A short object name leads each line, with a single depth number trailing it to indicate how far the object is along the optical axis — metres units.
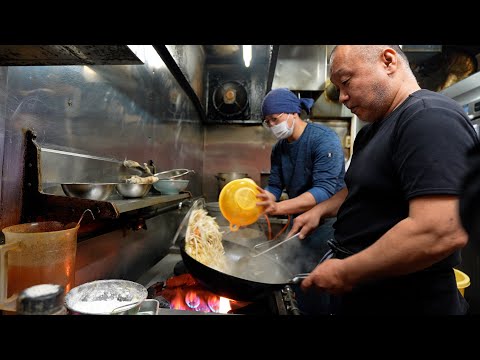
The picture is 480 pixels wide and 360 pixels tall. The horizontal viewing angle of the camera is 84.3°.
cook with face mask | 2.51
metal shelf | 1.07
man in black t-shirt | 0.93
